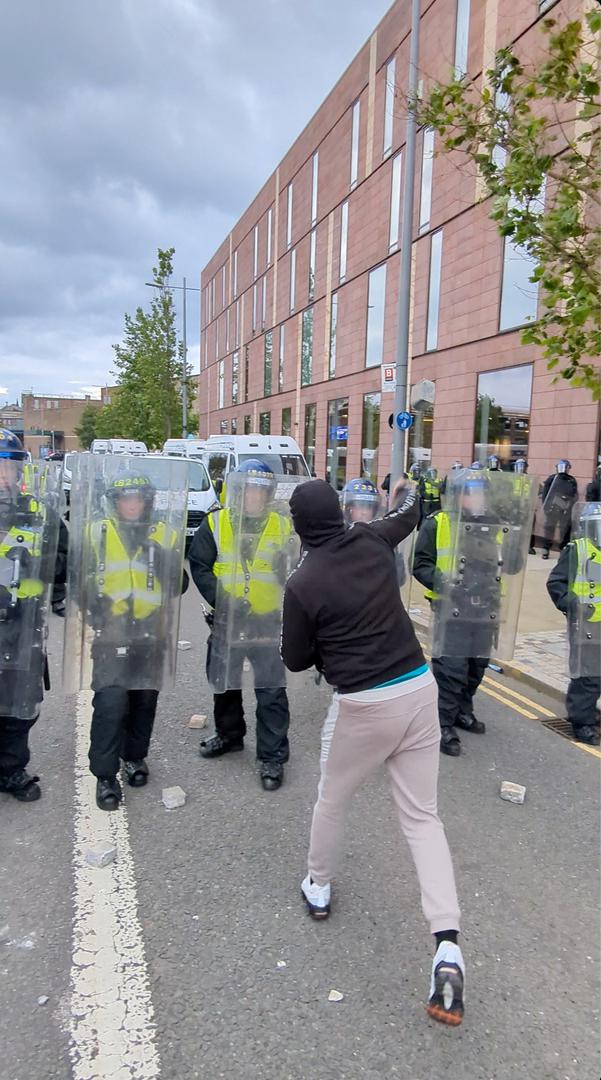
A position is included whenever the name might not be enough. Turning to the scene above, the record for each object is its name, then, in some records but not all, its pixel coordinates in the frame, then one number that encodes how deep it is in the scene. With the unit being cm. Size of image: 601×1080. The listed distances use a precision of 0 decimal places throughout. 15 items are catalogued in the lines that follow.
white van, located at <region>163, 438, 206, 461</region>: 1628
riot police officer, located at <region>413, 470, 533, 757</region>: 458
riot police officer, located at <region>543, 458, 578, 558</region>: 1226
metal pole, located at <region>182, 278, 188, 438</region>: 3151
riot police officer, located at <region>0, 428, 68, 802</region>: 360
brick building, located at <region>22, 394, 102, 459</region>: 10848
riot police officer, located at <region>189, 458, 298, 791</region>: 393
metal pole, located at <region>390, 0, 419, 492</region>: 1191
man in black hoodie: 250
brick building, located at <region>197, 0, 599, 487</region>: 1461
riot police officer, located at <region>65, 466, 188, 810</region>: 356
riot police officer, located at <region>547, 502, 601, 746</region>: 445
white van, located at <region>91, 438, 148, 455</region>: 1691
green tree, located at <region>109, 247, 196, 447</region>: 3056
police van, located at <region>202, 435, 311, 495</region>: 1396
